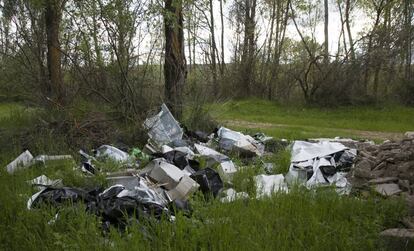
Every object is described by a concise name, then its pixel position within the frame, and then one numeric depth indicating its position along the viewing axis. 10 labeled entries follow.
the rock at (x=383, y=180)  5.12
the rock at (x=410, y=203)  4.24
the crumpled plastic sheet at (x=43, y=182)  5.12
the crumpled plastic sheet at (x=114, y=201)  4.06
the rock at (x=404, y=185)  4.92
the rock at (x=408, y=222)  3.89
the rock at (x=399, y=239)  3.42
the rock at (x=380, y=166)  5.70
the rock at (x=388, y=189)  4.75
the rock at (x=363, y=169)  5.49
